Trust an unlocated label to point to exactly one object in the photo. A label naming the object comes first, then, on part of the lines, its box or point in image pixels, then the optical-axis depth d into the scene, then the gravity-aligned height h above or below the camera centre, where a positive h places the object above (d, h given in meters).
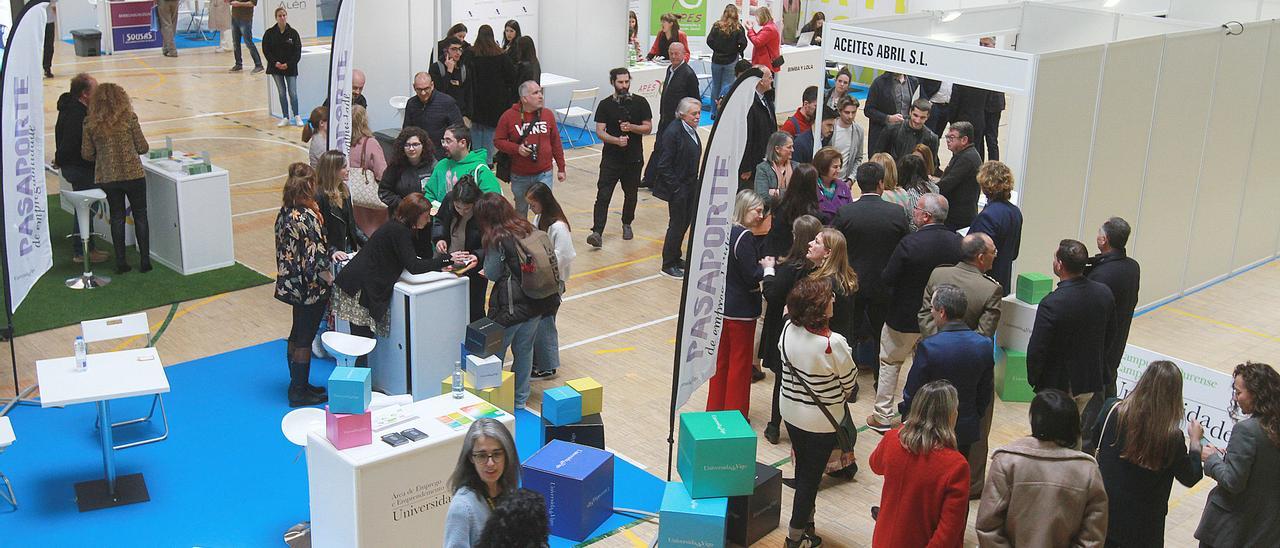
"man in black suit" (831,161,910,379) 6.96 -1.23
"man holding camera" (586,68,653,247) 10.03 -1.09
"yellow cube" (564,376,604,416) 6.30 -2.00
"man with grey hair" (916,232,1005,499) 6.18 -1.40
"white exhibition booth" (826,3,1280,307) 8.02 -0.75
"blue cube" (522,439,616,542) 5.71 -2.27
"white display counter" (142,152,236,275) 9.24 -1.73
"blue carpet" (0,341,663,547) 5.77 -2.49
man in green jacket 8.20 -1.12
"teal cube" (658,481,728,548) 5.35 -2.25
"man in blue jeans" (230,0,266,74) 18.00 -0.48
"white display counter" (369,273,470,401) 7.02 -1.96
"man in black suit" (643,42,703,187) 11.29 -0.73
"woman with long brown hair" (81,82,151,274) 8.71 -1.15
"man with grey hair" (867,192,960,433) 6.65 -1.45
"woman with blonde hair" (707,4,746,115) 14.43 -0.39
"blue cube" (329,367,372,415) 5.12 -1.67
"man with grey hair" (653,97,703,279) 9.34 -1.27
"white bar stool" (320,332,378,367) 6.20 -1.79
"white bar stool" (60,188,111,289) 8.89 -1.73
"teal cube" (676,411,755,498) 5.36 -1.98
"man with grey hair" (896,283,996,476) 5.31 -1.46
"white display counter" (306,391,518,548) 5.14 -2.10
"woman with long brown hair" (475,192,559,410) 6.89 -1.63
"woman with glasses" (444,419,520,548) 4.12 -1.66
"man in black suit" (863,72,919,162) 11.43 -0.79
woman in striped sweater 5.36 -1.61
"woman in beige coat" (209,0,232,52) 20.14 -0.42
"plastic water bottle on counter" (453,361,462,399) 5.75 -1.80
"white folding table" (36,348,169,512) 5.79 -1.91
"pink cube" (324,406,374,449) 5.15 -1.84
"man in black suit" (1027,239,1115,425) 5.72 -1.45
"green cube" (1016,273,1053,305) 7.54 -1.64
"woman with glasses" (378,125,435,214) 8.34 -1.17
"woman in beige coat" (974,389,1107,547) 4.29 -1.64
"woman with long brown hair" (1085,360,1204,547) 4.46 -1.61
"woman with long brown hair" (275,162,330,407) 6.91 -1.52
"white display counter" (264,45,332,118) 14.24 -0.97
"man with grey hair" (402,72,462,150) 10.28 -0.94
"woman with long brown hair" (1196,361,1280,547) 4.44 -1.62
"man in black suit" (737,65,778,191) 9.90 -1.01
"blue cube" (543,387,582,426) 6.14 -2.02
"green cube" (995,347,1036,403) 7.52 -2.21
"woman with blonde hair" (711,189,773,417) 6.50 -1.56
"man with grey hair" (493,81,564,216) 9.47 -1.03
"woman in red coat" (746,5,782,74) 14.59 -0.37
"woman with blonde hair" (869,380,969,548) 4.51 -1.69
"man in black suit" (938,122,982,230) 8.19 -1.02
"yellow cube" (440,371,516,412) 6.40 -2.09
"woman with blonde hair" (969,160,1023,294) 7.28 -1.13
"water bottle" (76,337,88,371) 6.01 -1.83
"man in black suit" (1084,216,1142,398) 6.12 -1.25
